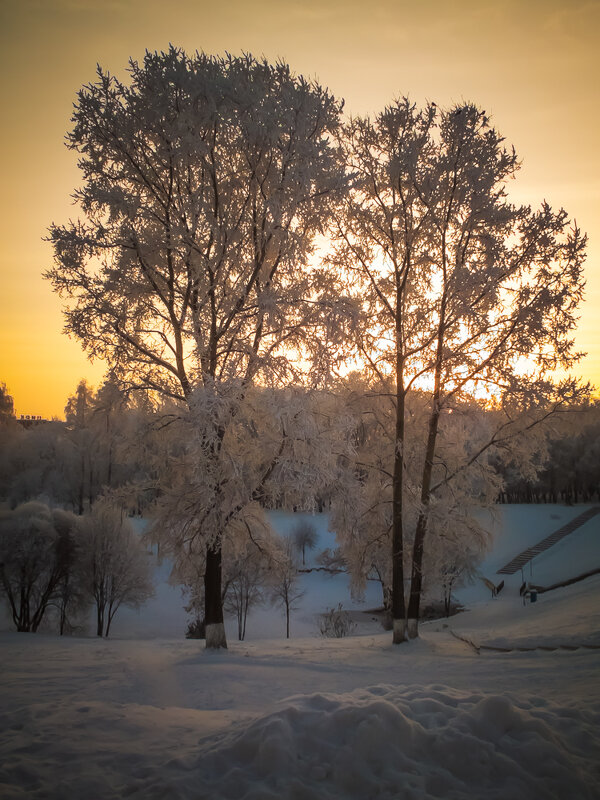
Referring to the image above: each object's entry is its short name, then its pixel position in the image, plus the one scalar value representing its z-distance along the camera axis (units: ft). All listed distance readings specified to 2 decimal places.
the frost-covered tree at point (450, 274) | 39.11
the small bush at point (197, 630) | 84.69
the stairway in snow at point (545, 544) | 128.47
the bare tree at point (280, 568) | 37.52
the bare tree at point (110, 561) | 96.07
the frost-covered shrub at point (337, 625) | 94.55
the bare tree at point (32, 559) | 85.30
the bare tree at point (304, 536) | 181.47
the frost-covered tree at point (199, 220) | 32.60
